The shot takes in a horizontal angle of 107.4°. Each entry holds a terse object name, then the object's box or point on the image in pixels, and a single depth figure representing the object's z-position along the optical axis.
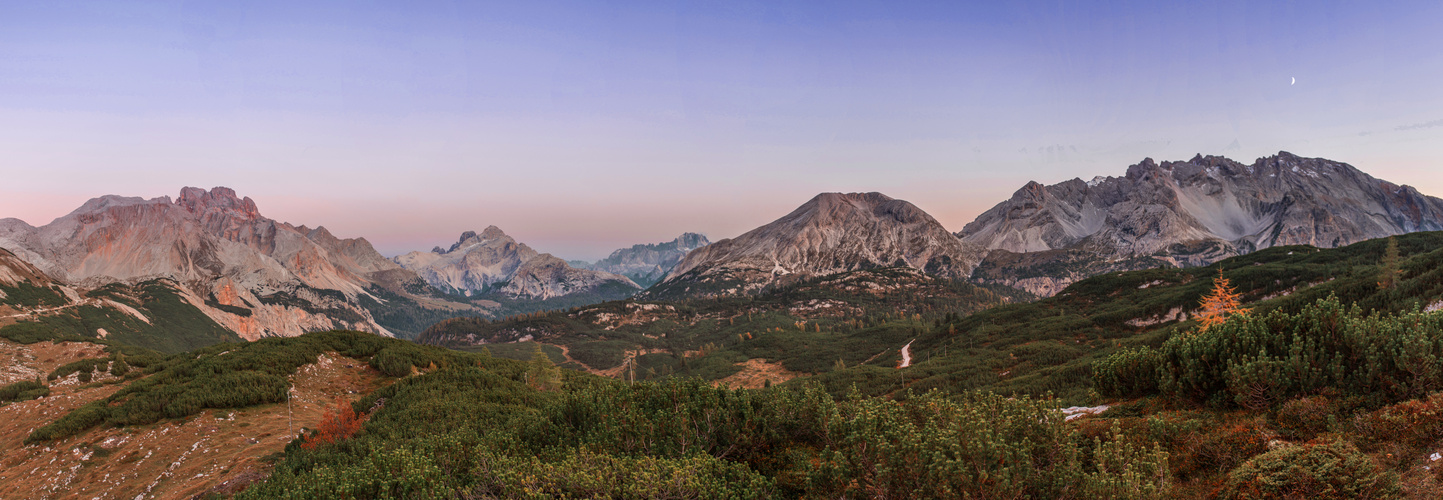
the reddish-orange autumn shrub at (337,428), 23.66
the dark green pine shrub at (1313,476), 9.92
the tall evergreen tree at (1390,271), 67.94
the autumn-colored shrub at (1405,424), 11.43
